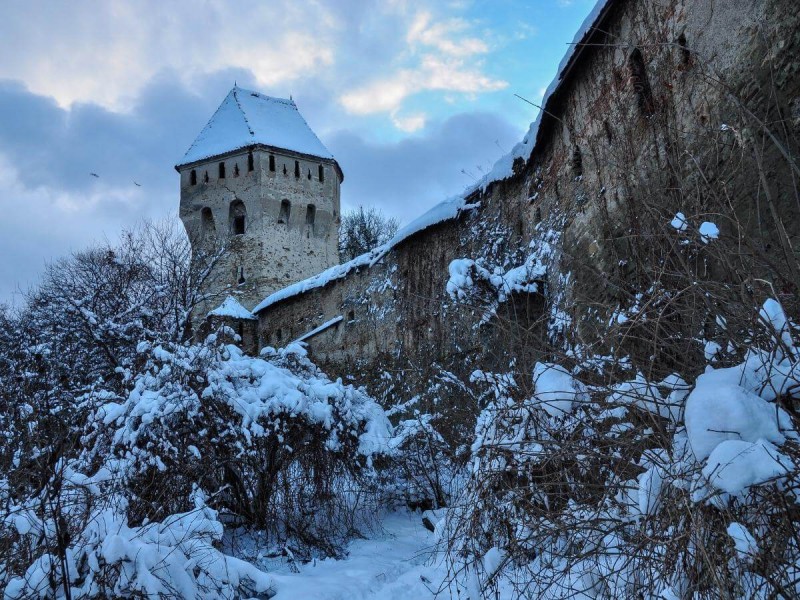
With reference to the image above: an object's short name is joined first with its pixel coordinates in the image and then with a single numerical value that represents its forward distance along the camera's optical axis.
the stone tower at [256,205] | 21.55
